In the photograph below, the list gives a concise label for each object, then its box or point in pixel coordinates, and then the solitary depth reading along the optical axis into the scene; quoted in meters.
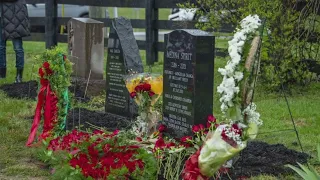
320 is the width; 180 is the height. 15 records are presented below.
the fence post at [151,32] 13.95
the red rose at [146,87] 6.52
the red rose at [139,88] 6.52
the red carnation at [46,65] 6.64
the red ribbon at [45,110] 6.75
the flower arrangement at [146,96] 6.57
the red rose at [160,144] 5.74
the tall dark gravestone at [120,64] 8.44
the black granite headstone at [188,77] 6.05
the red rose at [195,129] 5.53
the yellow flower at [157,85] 6.62
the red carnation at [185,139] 5.69
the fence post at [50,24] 15.16
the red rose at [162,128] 6.51
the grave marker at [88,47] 10.25
